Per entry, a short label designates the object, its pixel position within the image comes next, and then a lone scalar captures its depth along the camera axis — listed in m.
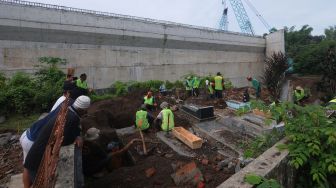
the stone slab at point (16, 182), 4.20
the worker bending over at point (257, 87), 13.56
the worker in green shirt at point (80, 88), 7.60
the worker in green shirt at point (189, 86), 13.85
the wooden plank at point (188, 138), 6.94
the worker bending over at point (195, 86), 13.69
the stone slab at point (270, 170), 2.50
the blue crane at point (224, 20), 48.88
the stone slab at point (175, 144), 6.67
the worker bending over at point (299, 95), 10.11
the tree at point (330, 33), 48.38
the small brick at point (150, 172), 4.90
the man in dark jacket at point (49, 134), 3.19
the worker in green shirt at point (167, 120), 7.85
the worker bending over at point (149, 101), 10.73
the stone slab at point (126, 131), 8.17
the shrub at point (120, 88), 13.70
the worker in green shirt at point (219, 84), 12.35
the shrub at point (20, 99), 9.58
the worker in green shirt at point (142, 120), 8.02
